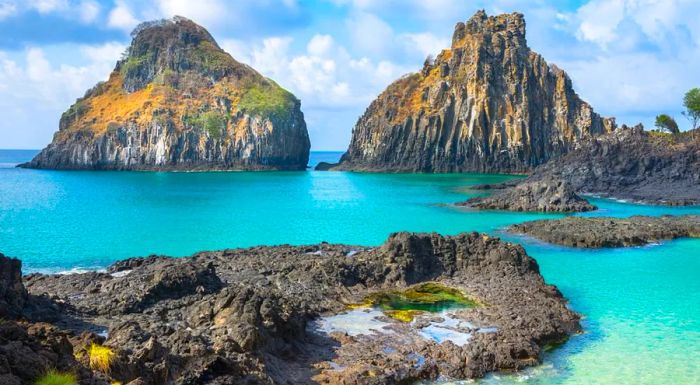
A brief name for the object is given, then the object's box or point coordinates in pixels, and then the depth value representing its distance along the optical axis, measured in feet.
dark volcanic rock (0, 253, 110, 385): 41.45
